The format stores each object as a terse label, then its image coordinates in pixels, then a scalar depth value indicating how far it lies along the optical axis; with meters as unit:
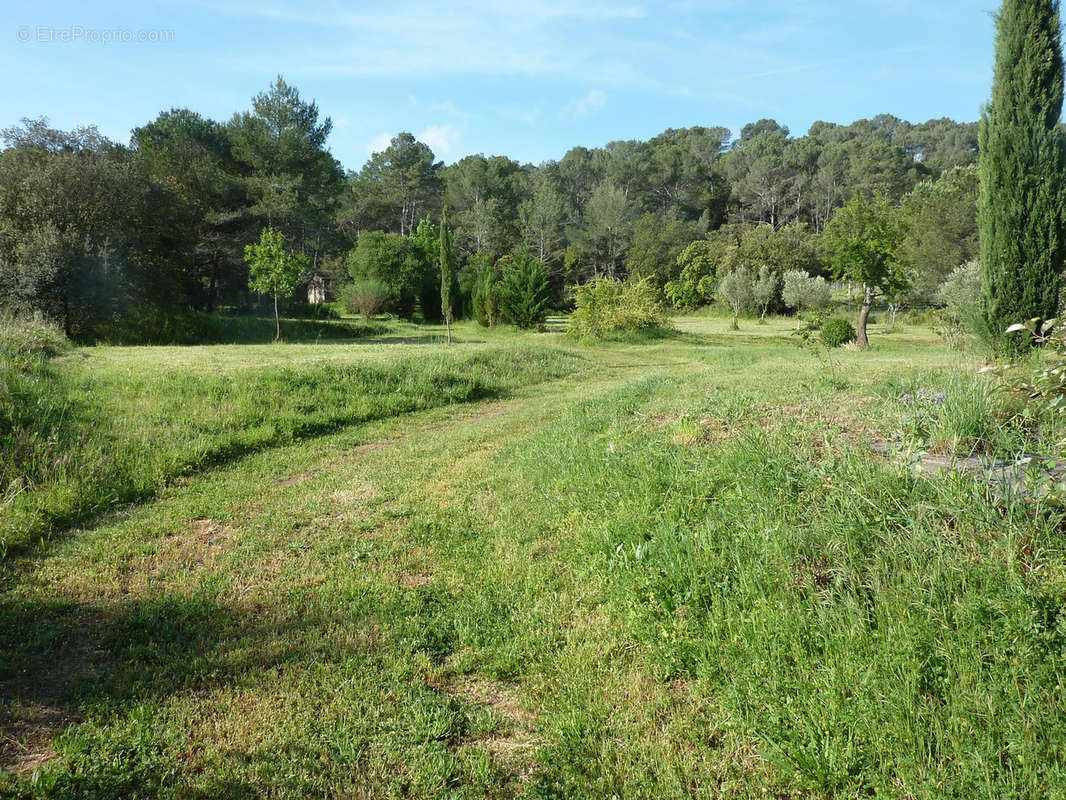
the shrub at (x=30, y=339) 8.78
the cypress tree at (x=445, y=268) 23.42
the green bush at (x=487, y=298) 30.42
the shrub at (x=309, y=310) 32.03
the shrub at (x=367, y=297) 31.88
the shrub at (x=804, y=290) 37.31
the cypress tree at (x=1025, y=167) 9.73
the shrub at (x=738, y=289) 39.38
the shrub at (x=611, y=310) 23.83
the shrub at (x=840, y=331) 19.58
